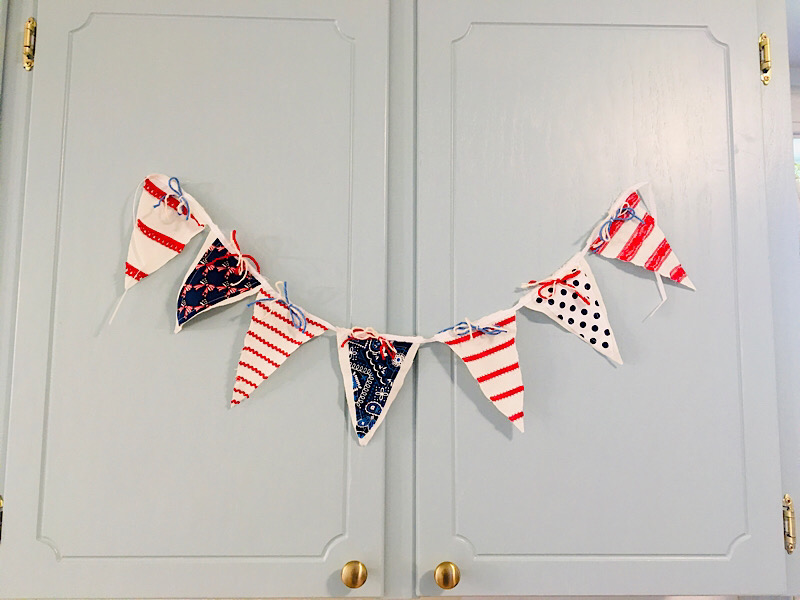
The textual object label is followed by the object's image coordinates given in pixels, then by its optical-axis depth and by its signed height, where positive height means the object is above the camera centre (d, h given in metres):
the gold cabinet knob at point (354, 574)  1.00 -0.33
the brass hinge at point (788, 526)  1.05 -0.26
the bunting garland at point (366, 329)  1.04 +0.08
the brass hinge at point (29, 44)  1.10 +0.52
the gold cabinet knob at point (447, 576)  1.01 -0.33
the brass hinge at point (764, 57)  1.14 +0.53
